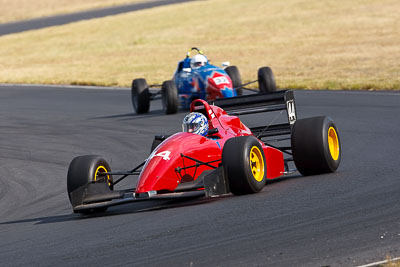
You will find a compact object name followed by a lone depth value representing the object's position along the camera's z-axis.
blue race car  44.12
